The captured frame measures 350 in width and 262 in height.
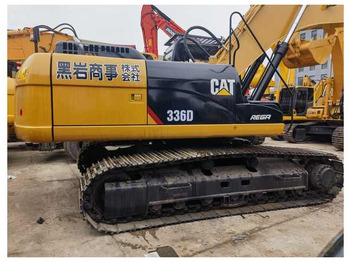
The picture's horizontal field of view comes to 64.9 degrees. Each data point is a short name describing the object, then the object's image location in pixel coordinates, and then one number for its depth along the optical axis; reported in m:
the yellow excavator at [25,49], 6.97
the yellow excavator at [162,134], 3.25
